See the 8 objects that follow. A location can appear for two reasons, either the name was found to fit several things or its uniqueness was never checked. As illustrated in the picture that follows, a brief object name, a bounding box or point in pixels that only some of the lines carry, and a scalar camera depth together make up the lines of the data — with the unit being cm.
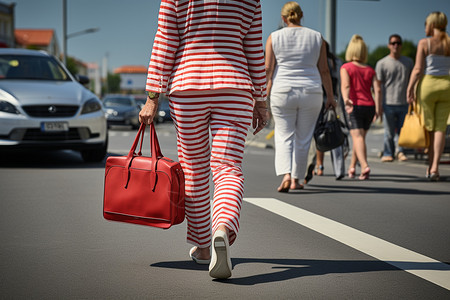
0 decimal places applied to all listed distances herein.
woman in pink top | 966
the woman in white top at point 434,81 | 931
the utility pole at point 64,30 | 3569
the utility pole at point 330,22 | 1529
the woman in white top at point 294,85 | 762
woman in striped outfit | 409
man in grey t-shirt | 1206
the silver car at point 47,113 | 1017
